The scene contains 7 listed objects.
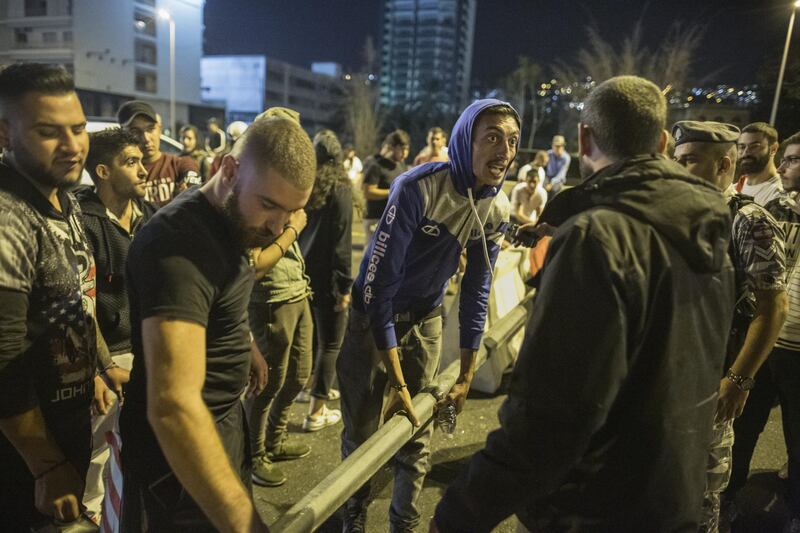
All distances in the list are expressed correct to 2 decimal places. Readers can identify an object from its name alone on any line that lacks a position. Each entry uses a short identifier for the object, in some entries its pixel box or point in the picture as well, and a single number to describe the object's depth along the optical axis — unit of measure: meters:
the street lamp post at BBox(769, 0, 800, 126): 19.22
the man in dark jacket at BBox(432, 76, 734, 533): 1.42
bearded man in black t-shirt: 1.46
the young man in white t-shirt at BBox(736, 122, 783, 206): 4.28
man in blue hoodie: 2.62
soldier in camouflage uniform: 2.64
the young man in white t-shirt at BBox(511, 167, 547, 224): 8.93
